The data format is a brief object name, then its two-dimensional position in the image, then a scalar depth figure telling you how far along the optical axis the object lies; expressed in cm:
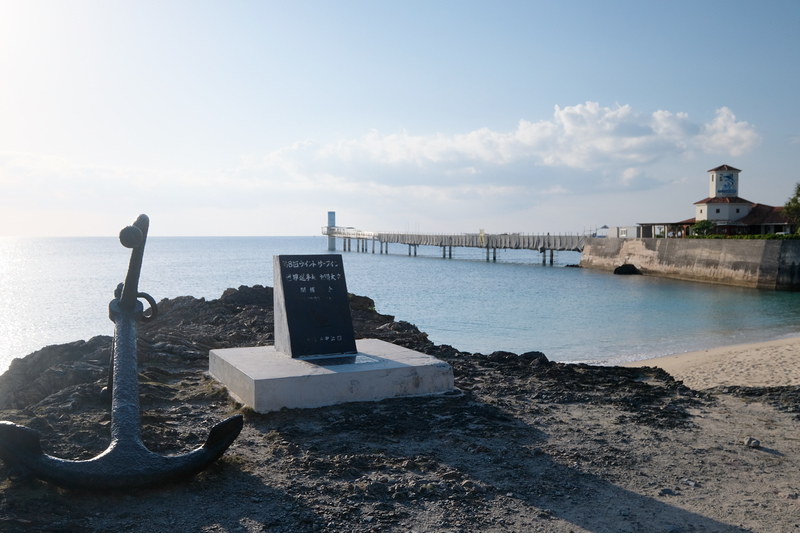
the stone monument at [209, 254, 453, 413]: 606
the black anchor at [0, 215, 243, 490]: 364
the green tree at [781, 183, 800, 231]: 4289
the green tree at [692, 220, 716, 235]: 4541
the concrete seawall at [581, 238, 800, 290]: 3241
